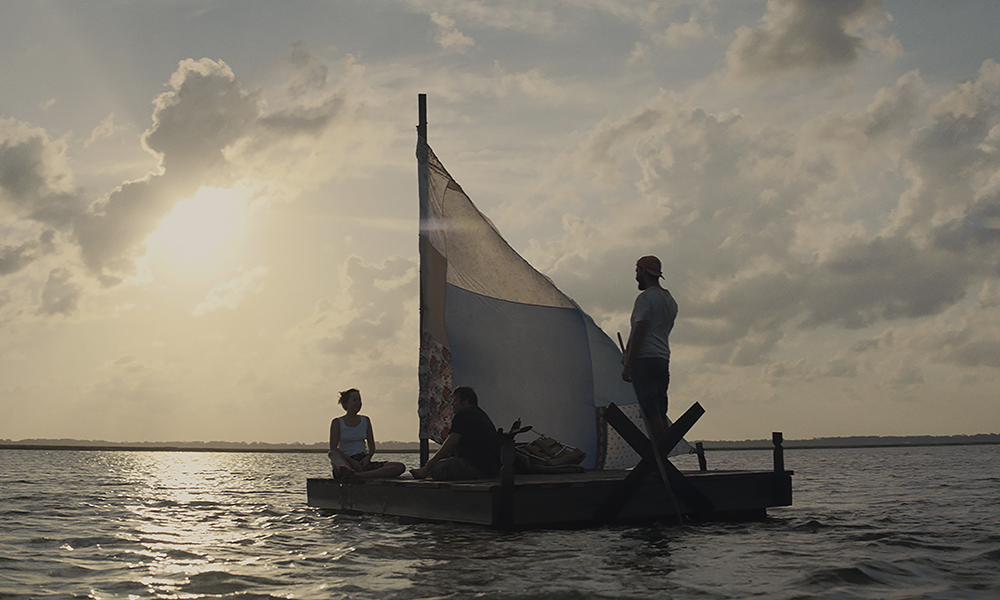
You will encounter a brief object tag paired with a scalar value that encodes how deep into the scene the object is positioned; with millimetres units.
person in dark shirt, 11672
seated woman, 13445
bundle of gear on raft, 12695
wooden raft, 10391
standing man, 10508
